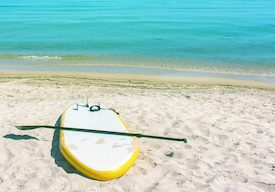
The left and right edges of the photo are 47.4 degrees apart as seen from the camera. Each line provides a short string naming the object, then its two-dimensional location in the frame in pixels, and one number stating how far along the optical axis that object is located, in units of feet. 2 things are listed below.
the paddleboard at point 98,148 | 16.84
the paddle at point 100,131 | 19.83
